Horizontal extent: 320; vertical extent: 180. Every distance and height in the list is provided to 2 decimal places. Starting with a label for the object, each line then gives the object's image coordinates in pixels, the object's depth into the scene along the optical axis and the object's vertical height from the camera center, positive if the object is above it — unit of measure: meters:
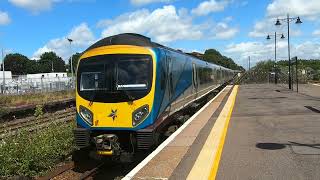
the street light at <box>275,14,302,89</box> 38.38 +3.66
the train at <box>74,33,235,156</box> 10.78 -0.58
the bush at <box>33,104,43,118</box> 18.93 -1.62
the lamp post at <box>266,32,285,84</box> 52.37 +1.41
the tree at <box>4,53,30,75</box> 154.88 +2.98
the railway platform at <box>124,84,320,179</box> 7.77 -1.69
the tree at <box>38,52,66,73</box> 160.85 +3.52
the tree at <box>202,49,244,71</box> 159.81 +2.87
